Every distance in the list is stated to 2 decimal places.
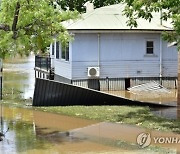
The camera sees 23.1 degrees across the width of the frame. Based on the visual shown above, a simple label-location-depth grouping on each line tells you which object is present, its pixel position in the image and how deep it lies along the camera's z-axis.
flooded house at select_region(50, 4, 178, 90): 23.11
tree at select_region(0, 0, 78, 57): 11.54
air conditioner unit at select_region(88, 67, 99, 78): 22.92
